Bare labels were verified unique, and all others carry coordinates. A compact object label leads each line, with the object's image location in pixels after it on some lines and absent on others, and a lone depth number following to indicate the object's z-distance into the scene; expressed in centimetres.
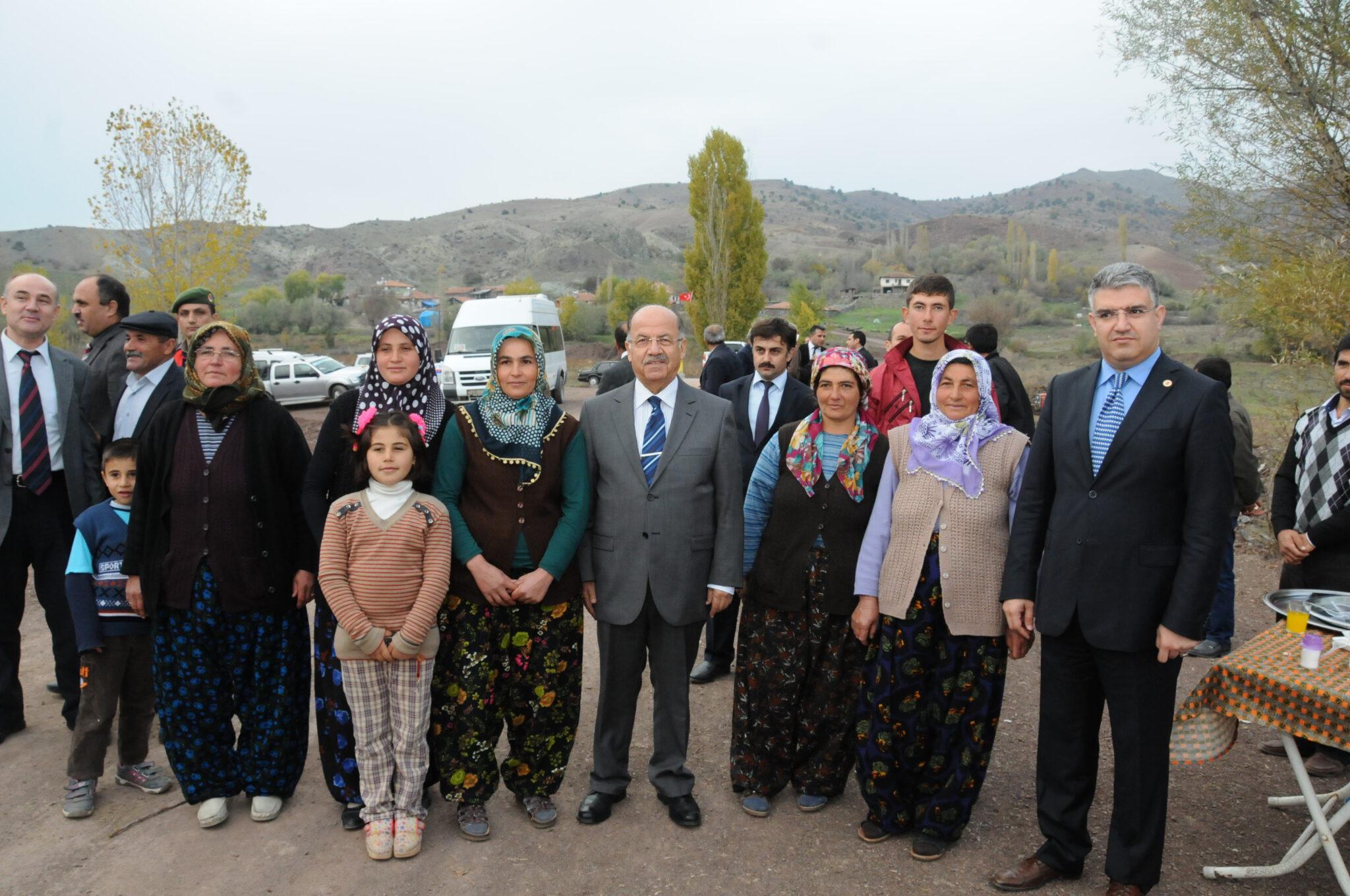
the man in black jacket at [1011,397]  435
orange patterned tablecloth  256
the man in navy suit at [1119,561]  266
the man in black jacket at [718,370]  732
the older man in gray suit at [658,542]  338
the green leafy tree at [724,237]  3425
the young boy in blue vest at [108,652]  359
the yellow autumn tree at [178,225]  1536
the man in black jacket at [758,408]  507
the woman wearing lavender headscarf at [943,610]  314
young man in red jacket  412
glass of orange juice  294
